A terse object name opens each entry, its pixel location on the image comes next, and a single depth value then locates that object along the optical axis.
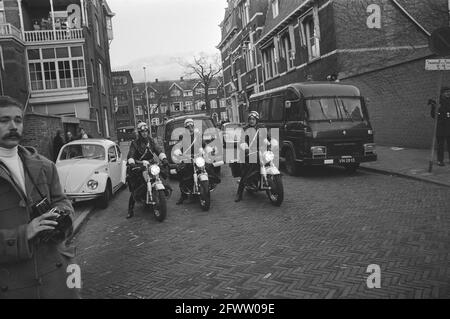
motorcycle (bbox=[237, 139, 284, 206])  7.38
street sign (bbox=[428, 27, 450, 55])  8.54
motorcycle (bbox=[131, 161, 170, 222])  6.95
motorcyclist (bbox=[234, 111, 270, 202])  8.00
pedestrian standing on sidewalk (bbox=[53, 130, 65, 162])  13.37
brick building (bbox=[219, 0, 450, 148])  13.47
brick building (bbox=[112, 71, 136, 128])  82.69
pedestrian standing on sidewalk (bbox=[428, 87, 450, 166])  9.99
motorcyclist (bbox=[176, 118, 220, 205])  8.16
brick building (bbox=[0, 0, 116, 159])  24.77
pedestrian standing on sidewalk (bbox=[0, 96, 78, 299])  2.14
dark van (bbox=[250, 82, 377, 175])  10.22
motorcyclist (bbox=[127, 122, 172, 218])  7.61
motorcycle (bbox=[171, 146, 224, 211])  7.56
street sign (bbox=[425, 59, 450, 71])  8.77
